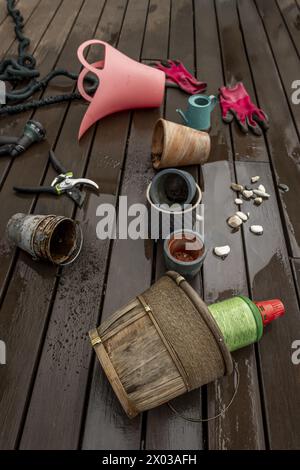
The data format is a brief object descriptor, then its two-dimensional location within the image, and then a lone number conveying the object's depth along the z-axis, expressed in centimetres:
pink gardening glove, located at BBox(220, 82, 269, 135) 231
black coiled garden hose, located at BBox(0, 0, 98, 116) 232
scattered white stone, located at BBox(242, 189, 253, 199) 191
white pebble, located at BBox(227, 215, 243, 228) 178
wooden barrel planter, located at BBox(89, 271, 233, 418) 102
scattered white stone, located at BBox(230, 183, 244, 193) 194
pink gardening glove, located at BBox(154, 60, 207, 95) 256
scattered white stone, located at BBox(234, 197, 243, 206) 188
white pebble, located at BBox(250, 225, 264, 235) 176
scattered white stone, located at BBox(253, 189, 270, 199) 191
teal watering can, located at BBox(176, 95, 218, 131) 210
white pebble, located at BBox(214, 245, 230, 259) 166
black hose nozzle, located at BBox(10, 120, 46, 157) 203
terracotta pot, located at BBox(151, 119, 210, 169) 182
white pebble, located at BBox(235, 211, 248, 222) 181
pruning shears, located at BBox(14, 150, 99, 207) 183
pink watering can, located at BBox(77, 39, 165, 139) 206
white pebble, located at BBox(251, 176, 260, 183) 199
